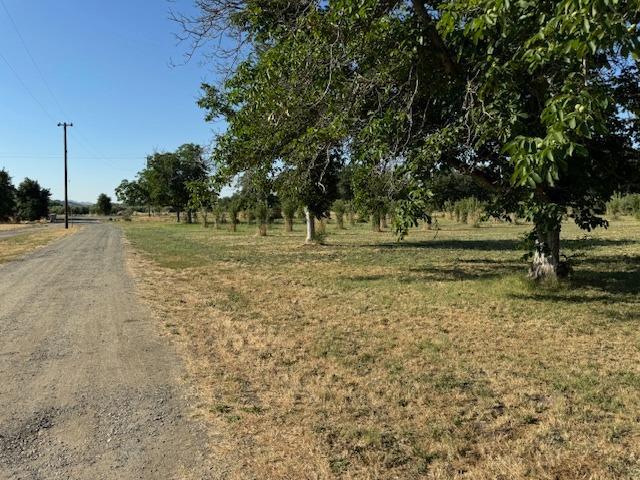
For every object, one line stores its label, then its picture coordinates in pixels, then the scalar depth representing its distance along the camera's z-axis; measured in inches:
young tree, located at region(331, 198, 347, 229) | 1370.6
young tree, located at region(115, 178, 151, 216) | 2588.6
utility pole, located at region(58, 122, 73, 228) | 1755.7
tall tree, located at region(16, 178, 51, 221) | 2674.7
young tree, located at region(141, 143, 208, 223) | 2139.5
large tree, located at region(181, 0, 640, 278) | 226.4
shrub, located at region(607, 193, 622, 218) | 1694.1
